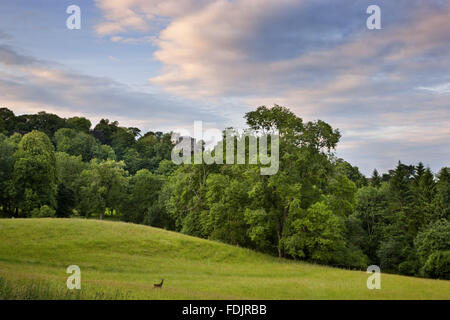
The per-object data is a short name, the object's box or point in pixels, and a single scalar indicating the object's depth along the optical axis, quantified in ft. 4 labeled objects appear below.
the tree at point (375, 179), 278.67
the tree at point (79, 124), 435.57
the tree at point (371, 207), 219.00
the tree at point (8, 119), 385.38
